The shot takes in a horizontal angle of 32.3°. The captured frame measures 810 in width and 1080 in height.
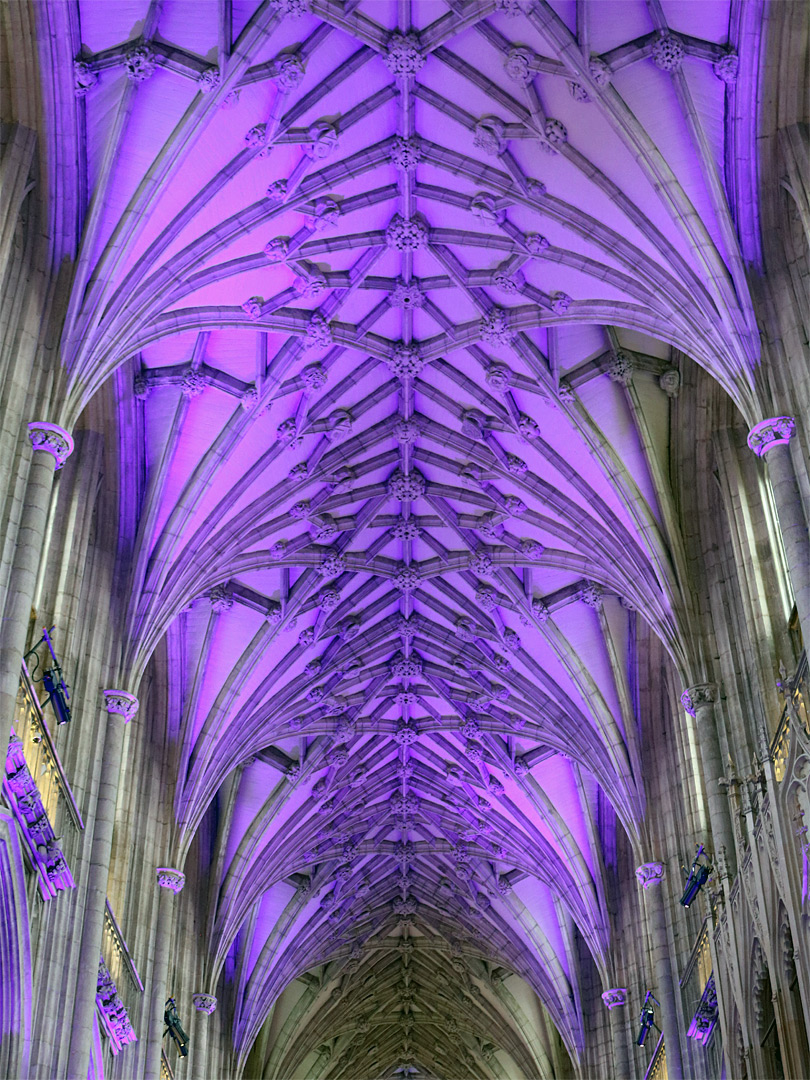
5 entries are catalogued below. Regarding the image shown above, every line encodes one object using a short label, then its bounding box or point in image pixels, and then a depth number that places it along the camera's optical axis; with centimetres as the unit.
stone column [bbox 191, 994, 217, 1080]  3086
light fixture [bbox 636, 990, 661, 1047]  2708
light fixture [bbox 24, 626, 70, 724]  1852
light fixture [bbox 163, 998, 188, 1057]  2670
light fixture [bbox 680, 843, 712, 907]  2245
